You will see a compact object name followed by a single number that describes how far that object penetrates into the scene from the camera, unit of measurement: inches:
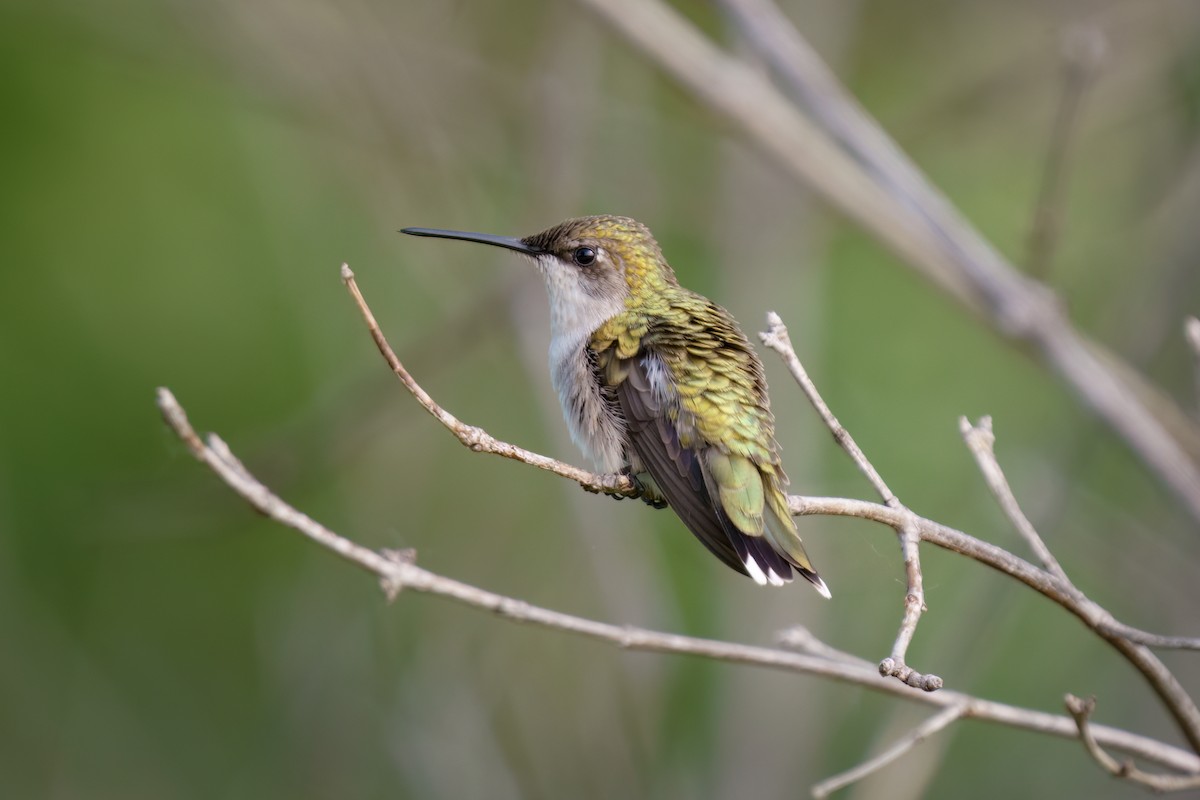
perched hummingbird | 207.6
